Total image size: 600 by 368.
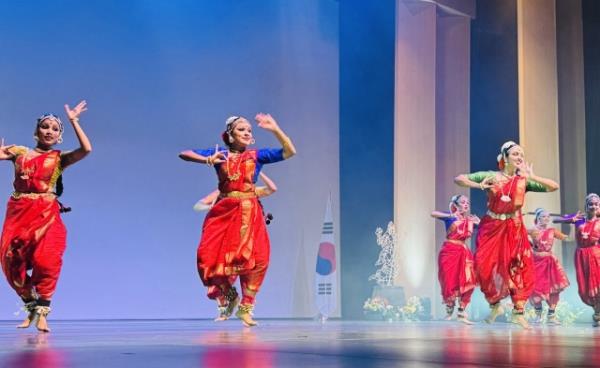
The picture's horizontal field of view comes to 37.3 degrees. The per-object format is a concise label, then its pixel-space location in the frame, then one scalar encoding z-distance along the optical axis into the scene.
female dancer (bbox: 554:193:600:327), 7.34
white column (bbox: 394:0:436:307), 10.55
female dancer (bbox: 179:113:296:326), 5.17
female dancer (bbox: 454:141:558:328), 5.95
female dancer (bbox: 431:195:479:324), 8.77
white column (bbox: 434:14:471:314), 10.64
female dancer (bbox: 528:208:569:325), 8.55
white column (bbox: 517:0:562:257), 9.60
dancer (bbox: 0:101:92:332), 4.61
